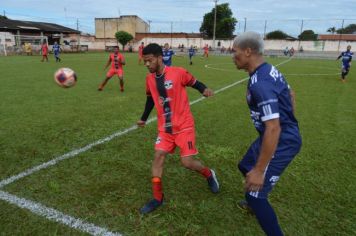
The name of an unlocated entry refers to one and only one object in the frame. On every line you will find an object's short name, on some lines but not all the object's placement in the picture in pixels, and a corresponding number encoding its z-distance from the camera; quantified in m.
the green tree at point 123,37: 57.66
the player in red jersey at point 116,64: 12.19
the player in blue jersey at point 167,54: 17.58
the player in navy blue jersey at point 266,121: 2.31
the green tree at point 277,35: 66.38
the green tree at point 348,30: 56.84
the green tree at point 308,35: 56.05
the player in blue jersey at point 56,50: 27.81
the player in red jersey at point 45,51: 27.58
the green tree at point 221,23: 72.56
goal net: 36.85
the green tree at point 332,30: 58.08
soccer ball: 5.66
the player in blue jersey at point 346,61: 16.55
